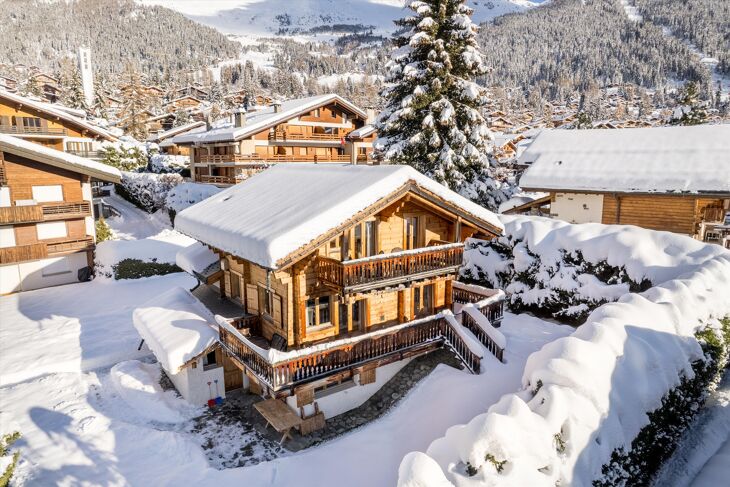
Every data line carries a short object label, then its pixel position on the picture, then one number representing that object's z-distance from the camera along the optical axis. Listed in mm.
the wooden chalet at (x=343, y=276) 13555
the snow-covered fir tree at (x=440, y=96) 24453
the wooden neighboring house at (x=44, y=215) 25125
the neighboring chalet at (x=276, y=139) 43312
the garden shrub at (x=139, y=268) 26656
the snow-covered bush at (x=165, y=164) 51531
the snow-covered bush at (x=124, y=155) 48125
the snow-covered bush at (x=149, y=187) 40562
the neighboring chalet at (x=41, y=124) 39219
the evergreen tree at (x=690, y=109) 45906
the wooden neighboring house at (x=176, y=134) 62094
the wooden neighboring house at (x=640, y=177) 24045
